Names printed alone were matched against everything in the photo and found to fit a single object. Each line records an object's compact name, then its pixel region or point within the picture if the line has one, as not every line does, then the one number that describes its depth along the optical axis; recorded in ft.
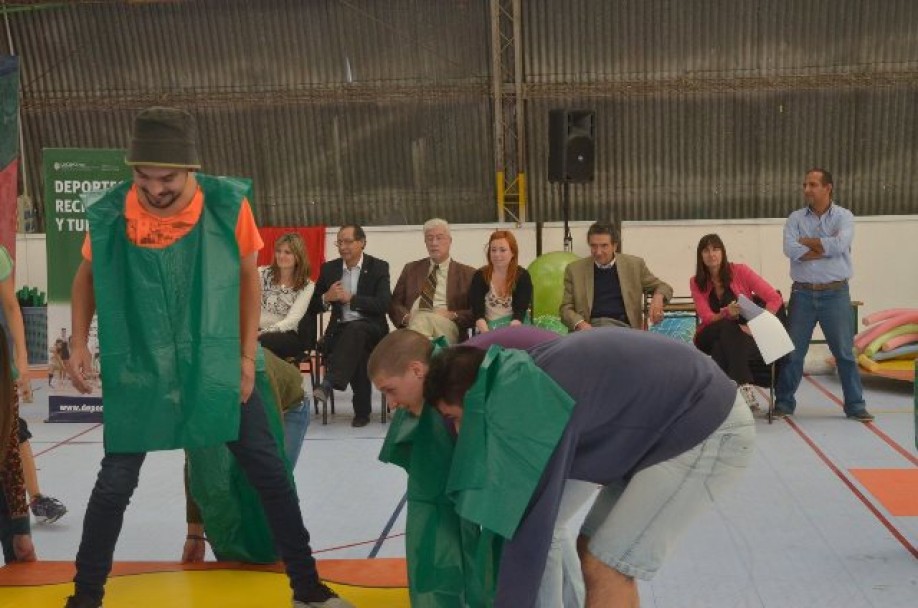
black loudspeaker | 28.27
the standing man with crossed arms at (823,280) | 19.63
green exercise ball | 24.89
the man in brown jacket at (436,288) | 20.99
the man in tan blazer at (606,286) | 20.84
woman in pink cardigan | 20.15
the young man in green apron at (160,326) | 9.46
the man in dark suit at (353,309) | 20.85
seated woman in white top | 20.80
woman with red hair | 20.58
